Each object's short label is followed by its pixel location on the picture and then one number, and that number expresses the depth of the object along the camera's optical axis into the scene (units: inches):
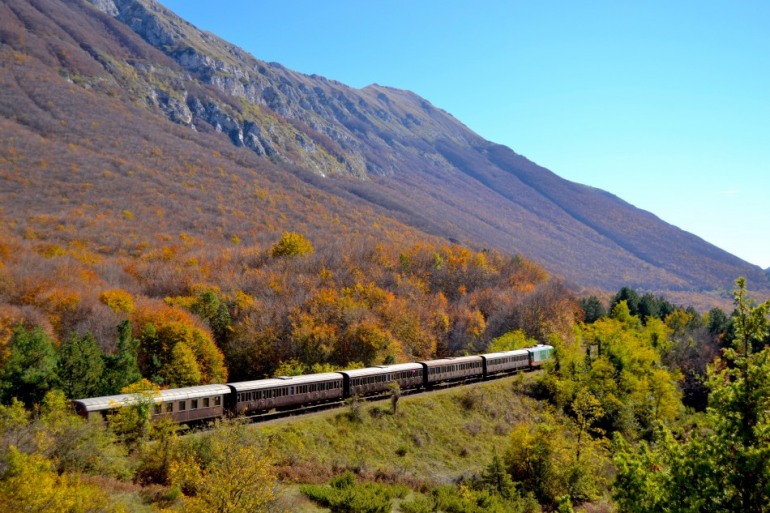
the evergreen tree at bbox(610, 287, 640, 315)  3865.7
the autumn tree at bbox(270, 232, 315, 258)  3804.6
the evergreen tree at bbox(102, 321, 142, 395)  1641.2
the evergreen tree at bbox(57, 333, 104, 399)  1567.4
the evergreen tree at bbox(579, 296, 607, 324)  3735.2
